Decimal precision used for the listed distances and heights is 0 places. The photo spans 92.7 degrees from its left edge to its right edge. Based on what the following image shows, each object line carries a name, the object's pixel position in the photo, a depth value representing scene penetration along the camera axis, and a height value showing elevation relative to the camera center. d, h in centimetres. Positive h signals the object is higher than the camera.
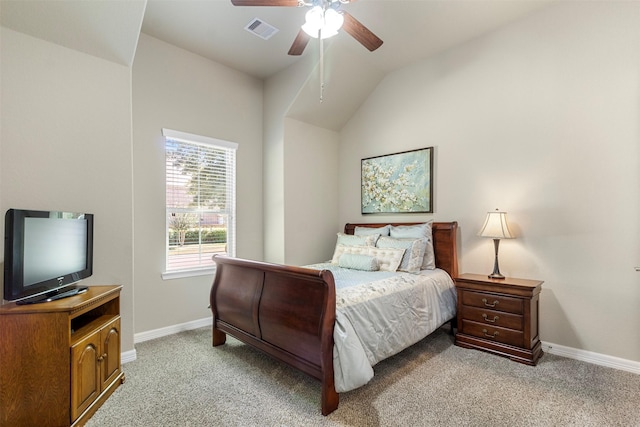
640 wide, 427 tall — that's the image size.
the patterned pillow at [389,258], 321 -46
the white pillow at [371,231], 377 -20
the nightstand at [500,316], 264 -94
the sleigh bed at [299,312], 198 -76
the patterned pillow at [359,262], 323 -51
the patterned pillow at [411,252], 322 -40
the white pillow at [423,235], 340 -23
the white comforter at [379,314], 198 -81
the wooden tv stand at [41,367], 175 -87
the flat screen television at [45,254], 181 -24
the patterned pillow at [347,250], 352 -42
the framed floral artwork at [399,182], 370 +42
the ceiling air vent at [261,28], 309 +196
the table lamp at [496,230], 290 -15
